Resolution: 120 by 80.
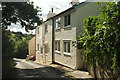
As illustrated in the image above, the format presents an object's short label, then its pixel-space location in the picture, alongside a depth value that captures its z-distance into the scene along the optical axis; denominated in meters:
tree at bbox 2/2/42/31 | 9.44
